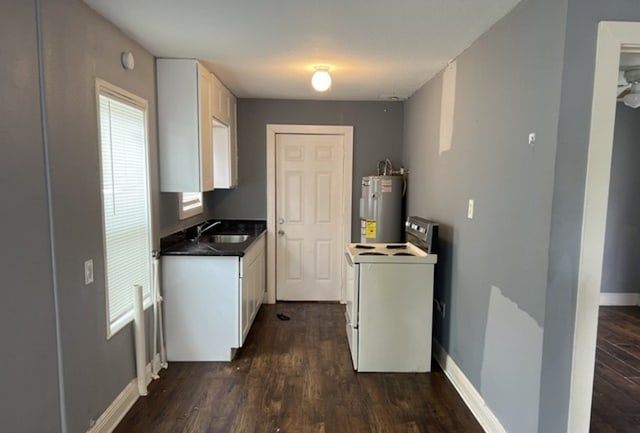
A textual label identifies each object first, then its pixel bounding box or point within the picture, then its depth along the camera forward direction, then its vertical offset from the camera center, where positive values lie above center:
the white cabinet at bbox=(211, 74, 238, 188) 3.98 +0.37
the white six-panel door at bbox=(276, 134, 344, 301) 4.65 -0.43
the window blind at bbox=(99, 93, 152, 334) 2.32 -0.18
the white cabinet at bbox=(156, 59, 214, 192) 3.05 +0.43
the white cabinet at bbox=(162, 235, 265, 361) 3.09 -1.00
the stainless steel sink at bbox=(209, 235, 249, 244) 4.07 -0.62
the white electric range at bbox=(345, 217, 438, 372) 2.98 -0.97
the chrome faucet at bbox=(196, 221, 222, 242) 3.92 -0.52
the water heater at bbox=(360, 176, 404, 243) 4.23 -0.30
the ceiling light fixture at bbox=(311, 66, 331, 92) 3.09 +0.79
